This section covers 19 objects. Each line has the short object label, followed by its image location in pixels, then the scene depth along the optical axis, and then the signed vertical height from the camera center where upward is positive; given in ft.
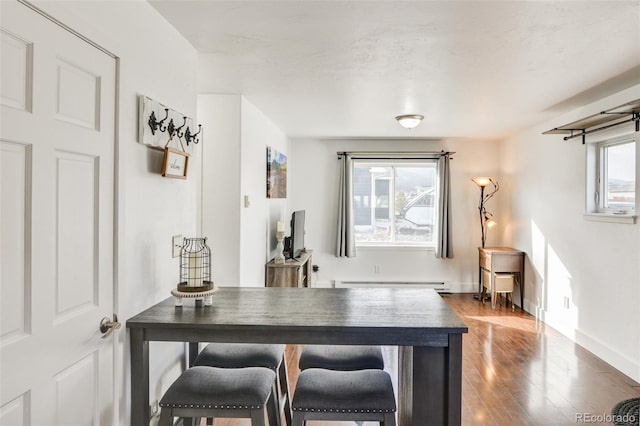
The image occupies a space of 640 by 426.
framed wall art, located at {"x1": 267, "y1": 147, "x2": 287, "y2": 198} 14.69 +1.51
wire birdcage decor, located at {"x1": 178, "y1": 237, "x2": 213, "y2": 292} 6.20 -1.00
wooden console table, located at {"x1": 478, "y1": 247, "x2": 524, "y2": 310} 16.71 -2.20
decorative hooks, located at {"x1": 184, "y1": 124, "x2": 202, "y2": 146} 7.27 +1.41
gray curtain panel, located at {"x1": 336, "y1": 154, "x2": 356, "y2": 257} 19.31 -0.06
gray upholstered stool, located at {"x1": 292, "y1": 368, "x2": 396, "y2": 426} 5.18 -2.59
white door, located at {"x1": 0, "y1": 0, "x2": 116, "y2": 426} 3.59 -0.16
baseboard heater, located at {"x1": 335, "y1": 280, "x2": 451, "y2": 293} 19.57 -3.73
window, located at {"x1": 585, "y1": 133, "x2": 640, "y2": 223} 11.00 +1.06
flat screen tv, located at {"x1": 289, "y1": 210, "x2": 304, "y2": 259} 15.80 -1.04
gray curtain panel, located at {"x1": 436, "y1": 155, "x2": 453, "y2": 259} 19.11 +0.00
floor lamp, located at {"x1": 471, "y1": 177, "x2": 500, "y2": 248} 18.98 +0.32
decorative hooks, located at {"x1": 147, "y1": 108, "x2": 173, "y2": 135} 6.01 +1.36
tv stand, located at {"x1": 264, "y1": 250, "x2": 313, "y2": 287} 14.08 -2.37
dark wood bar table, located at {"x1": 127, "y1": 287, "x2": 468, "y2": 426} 5.35 -1.77
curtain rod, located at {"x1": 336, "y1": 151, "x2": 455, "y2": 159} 19.33 +2.90
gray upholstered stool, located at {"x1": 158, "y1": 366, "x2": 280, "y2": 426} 5.31 -2.63
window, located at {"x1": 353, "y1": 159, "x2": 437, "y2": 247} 19.97 +0.37
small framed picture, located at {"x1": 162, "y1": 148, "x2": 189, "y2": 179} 6.33 +0.79
